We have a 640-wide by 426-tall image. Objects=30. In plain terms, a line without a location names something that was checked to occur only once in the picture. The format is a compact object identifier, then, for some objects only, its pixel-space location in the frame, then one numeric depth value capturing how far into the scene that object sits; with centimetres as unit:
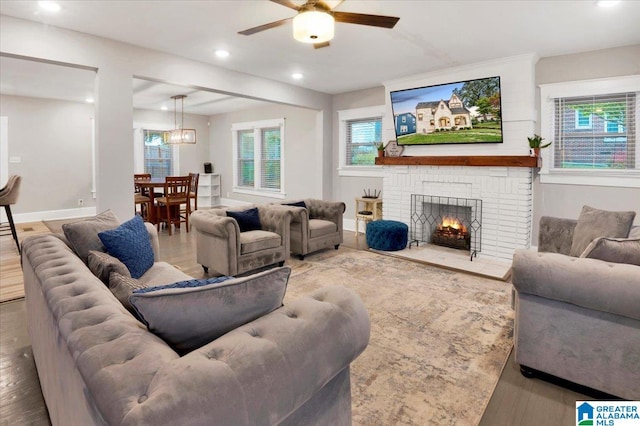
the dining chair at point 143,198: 668
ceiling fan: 249
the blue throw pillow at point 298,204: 511
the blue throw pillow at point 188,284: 125
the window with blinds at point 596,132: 422
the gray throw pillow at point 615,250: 198
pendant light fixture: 780
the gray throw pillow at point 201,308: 108
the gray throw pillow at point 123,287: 143
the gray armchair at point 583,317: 183
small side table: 610
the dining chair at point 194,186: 707
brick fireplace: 472
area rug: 193
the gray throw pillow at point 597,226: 252
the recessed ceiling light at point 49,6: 314
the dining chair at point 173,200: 651
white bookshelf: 1014
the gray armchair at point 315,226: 478
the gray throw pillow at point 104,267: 179
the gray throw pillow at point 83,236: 231
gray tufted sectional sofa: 81
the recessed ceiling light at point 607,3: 309
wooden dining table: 649
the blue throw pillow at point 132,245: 233
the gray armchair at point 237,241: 392
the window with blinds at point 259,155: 856
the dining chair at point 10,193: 484
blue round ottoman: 525
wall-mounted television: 481
